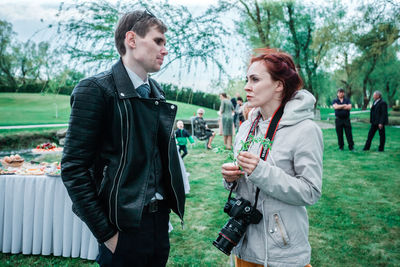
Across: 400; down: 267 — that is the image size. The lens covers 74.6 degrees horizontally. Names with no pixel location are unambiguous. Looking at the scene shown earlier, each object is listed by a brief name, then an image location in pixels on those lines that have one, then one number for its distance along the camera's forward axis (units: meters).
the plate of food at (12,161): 3.85
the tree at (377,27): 7.96
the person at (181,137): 8.65
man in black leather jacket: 1.34
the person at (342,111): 9.38
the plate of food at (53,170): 3.32
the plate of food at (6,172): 3.53
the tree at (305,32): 11.71
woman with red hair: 1.42
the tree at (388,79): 27.20
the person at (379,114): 9.56
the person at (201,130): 11.04
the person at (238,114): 11.31
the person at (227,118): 10.70
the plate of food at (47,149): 5.04
